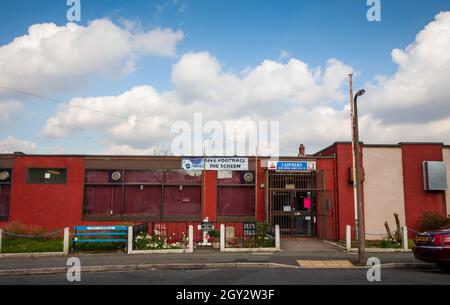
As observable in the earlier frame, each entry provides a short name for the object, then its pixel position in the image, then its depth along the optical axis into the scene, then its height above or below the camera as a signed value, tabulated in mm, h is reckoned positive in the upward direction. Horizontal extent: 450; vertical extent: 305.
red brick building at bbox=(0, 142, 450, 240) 19219 +454
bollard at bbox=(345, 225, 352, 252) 15273 -1507
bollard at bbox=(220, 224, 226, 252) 15141 -1409
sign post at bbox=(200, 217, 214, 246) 16234 -1187
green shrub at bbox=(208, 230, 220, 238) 16727 -1437
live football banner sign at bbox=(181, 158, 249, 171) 19688 +1770
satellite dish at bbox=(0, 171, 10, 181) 19844 +1122
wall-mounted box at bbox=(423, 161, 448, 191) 19125 +1205
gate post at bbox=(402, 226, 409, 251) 15269 -1460
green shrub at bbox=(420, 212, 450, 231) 17844 -891
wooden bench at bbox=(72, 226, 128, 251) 15195 -1380
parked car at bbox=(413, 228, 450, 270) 10414 -1243
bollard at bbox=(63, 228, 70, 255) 14491 -1578
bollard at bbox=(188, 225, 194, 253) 15046 -1671
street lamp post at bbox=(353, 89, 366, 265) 12344 +271
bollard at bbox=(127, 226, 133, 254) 14781 -1470
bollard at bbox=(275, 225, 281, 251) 15278 -1535
